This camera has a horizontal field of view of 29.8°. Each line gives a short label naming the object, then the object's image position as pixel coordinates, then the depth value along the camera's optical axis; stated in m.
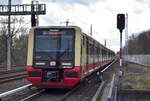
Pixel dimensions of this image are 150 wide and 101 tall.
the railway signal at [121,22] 12.80
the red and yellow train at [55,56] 12.09
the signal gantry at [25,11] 32.50
